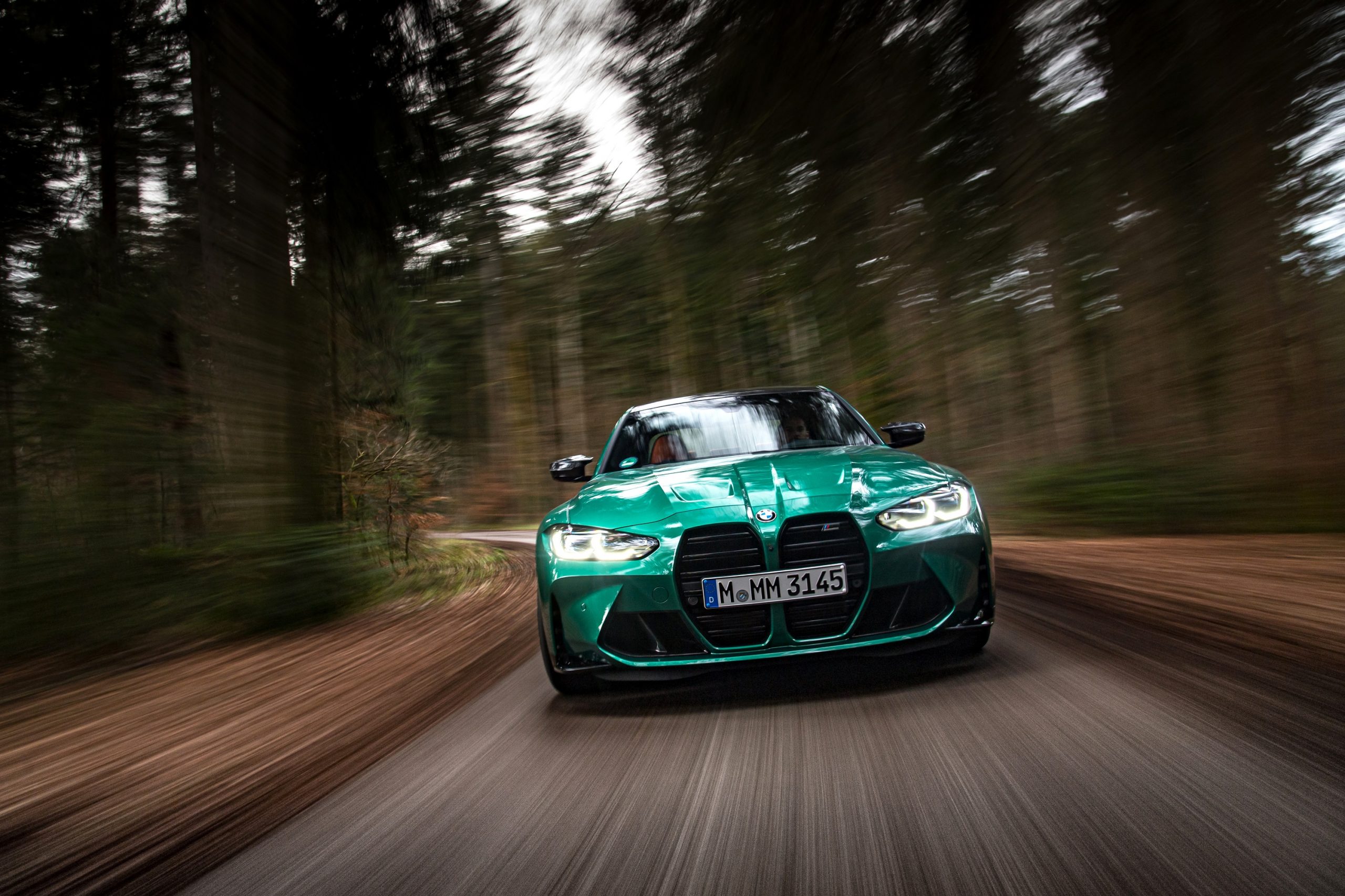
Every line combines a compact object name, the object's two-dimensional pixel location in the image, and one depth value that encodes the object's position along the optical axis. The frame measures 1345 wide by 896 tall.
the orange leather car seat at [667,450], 5.07
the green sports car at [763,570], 3.48
